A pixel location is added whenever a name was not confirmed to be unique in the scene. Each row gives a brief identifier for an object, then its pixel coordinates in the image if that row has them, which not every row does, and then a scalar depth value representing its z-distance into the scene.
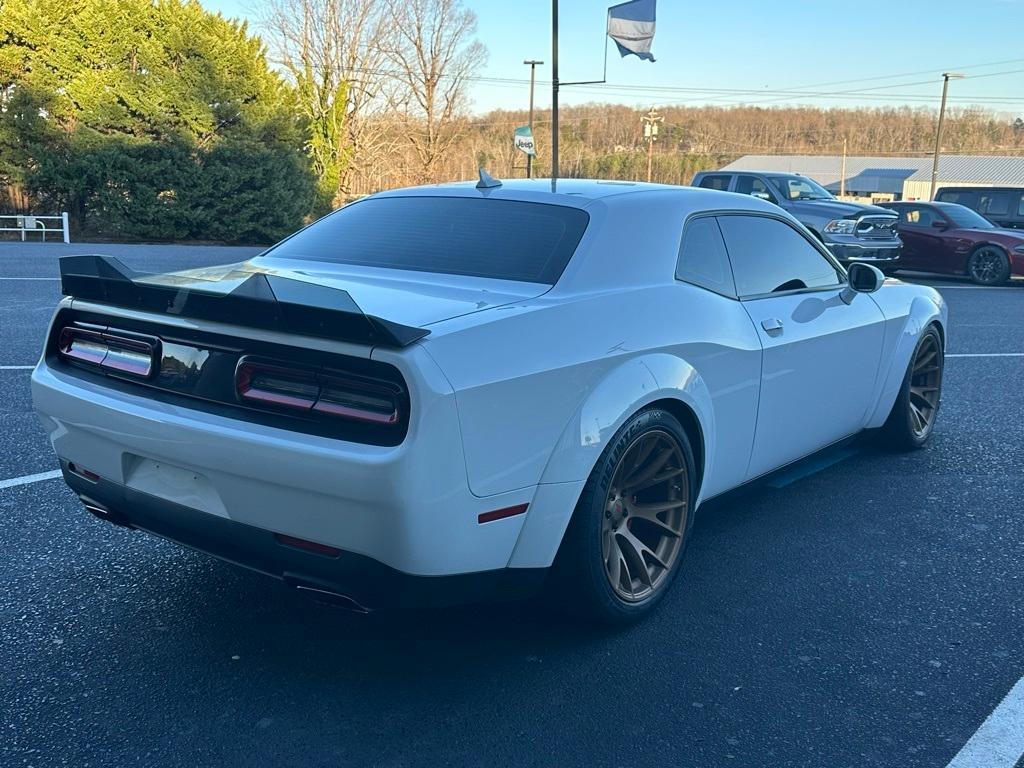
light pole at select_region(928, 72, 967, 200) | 42.12
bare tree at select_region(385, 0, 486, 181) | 40.38
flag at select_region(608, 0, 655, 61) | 20.20
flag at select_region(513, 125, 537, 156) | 24.86
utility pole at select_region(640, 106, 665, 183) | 49.97
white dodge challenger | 2.43
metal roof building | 76.88
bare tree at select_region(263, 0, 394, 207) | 33.22
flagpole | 22.56
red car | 16.84
